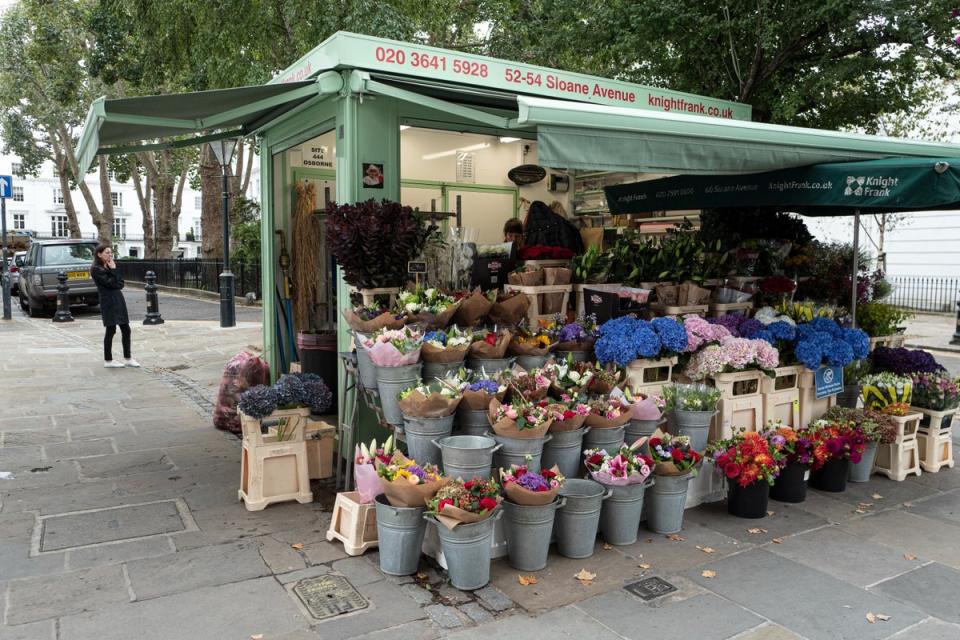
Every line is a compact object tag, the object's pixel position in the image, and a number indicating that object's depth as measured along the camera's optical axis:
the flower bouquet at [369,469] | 4.26
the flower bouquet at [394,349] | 4.50
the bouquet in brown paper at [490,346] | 4.79
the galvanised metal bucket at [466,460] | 4.05
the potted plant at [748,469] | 4.81
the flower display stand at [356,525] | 4.36
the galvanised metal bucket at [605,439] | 4.58
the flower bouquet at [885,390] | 5.85
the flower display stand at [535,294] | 5.93
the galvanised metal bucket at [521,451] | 4.18
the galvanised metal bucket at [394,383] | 4.58
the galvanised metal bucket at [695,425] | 5.04
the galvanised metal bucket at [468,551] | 3.82
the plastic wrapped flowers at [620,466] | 4.35
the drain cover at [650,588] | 3.86
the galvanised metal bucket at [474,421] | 4.41
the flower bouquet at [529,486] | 3.96
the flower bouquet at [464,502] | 3.76
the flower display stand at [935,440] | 6.01
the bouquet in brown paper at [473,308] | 5.19
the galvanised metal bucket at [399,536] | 3.98
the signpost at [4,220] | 15.30
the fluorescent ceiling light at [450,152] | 7.69
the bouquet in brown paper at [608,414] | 4.49
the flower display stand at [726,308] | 6.23
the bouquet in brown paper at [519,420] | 4.12
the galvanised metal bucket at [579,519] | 4.21
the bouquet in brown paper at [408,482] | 3.92
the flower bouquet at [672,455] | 4.57
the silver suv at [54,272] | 17.89
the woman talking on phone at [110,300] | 10.27
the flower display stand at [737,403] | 5.34
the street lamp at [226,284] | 14.97
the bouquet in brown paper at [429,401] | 4.19
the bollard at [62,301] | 16.89
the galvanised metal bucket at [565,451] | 4.43
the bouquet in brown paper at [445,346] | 4.68
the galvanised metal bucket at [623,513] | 4.43
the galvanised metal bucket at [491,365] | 4.83
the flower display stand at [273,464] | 5.15
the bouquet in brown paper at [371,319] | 4.89
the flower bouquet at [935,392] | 5.93
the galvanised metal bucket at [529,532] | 4.04
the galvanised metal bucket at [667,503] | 4.60
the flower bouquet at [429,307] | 4.98
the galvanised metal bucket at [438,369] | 4.76
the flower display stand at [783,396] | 5.57
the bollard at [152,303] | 16.20
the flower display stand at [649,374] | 5.23
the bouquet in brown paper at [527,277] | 5.94
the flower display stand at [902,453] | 5.77
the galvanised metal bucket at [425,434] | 4.29
